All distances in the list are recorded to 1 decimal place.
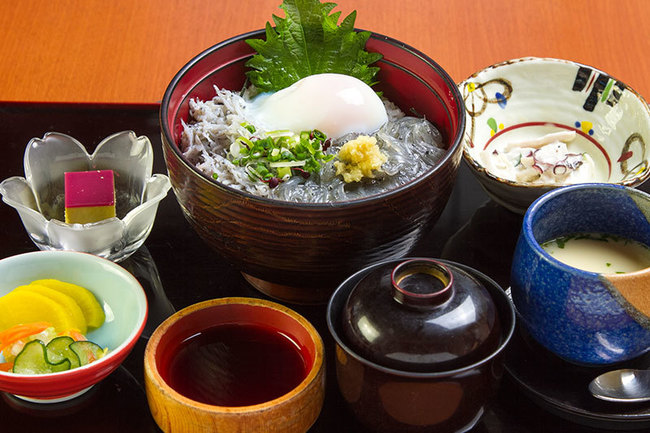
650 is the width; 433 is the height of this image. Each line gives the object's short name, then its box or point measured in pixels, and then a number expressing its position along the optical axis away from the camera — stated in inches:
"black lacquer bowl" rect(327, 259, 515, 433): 26.2
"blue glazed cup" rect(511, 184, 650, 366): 26.8
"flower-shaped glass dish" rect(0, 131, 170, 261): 30.5
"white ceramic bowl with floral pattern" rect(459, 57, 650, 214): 33.4
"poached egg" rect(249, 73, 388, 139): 31.8
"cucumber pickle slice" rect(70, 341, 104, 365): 27.9
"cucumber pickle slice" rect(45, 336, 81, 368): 27.6
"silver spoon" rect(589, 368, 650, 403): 27.8
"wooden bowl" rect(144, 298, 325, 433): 26.7
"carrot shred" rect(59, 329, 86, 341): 28.3
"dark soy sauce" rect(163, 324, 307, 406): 27.8
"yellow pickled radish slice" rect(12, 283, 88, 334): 28.9
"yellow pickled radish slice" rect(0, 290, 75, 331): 28.6
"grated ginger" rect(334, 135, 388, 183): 29.5
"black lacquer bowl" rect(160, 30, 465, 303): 28.0
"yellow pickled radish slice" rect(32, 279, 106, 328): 29.3
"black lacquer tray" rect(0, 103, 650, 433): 28.1
